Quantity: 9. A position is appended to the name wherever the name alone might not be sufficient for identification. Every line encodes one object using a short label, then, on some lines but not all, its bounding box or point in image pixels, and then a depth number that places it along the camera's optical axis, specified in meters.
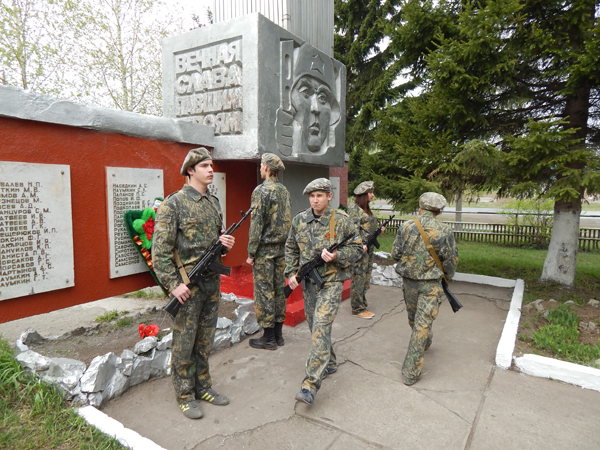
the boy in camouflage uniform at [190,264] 2.63
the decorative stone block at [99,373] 2.95
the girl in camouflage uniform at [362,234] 5.28
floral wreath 3.91
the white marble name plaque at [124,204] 3.79
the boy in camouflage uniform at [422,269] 3.37
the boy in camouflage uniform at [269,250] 4.08
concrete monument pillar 4.54
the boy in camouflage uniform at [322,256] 2.96
